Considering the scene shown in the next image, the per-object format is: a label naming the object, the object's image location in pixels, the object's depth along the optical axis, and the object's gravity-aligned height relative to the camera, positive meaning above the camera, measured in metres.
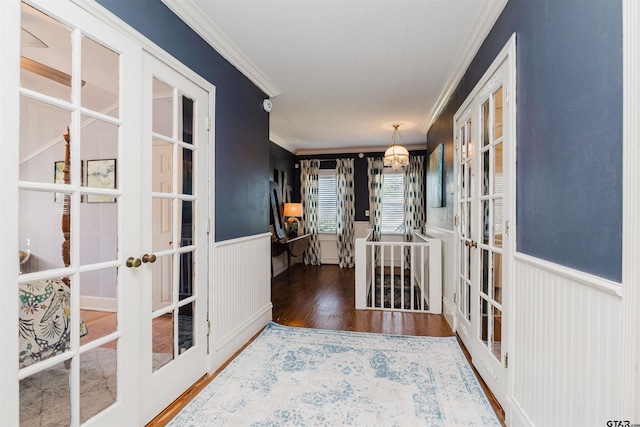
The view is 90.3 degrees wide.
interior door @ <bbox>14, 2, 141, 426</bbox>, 1.19 -0.02
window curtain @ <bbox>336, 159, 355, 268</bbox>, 6.64 +0.15
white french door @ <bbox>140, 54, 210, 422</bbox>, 1.73 -0.12
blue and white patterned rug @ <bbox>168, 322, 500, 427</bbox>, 1.74 -1.11
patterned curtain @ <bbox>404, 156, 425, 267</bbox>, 6.33 +0.32
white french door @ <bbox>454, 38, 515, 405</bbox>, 1.80 -0.05
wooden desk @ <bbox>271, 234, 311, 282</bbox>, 5.12 -0.53
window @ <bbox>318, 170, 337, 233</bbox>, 6.82 +0.27
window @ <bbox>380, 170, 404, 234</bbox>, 6.53 +0.25
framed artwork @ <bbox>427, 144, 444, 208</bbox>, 3.95 +0.52
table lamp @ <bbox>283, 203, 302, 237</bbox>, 5.90 +0.01
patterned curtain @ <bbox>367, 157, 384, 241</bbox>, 6.54 +0.50
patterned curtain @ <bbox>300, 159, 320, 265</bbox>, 6.78 +0.20
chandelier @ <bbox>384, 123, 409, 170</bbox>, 4.61 +0.84
